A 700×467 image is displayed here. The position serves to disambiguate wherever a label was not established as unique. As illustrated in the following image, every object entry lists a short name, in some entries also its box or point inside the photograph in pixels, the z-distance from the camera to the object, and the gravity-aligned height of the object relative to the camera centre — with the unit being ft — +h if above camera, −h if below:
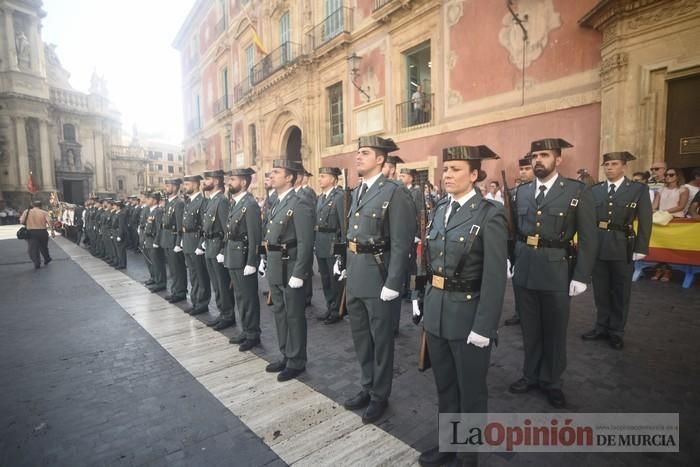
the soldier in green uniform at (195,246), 19.11 -2.21
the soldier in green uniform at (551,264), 10.32 -1.87
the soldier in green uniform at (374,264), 9.77 -1.69
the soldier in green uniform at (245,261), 14.84 -2.37
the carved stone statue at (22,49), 103.40 +44.76
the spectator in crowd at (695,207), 21.74 -0.55
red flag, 98.92 +5.64
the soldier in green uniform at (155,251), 24.30 -3.17
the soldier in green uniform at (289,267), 12.22 -2.17
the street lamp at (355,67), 44.63 +16.58
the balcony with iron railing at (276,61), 55.66 +23.51
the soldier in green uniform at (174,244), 21.48 -2.39
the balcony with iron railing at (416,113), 38.04 +9.62
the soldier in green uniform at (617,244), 13.78 -1.73
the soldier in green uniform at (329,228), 18.67 -1.37
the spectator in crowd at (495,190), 30.14 +0.85
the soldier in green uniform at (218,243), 16.98 -1.83
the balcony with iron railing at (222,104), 80.69 +22.53
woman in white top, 22.48 +0.14
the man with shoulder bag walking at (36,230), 35.50 -2.34
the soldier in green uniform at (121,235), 32.30 -2.73
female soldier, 7.22 -1.76
